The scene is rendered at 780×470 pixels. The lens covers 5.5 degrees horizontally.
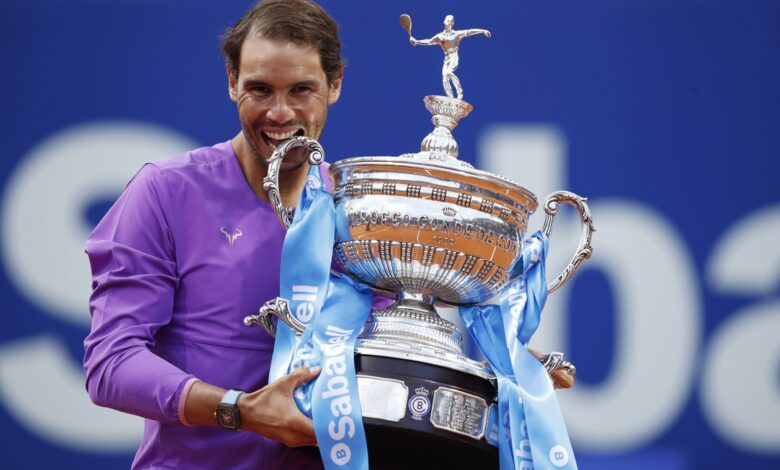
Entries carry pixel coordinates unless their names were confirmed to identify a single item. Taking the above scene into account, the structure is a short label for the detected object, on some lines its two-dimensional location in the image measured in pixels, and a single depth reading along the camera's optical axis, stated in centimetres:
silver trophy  1007
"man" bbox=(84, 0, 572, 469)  1020
